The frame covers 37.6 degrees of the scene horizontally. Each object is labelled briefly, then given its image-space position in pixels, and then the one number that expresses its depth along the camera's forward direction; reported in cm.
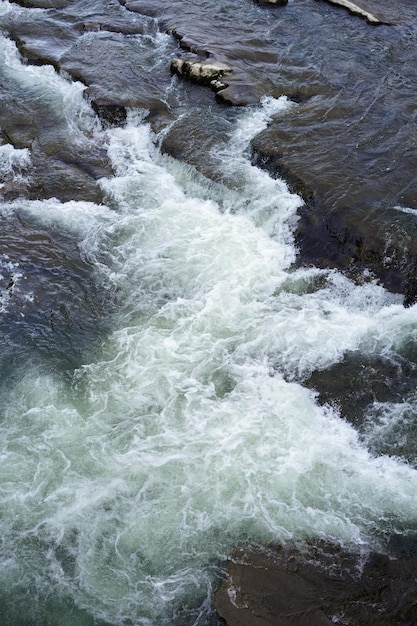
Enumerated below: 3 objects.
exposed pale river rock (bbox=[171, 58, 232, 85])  1196
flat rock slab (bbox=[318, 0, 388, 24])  1362
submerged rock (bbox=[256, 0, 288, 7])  1440
